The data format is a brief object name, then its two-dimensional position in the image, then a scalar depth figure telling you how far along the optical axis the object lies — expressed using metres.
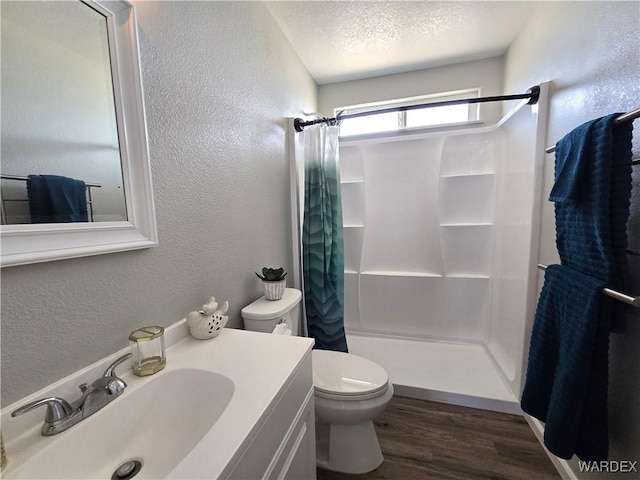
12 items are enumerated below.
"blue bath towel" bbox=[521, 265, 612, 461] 0.88
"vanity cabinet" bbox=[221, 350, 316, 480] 0.60
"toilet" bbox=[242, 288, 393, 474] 1.25
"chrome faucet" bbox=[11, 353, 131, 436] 0.57
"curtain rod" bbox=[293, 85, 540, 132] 1.48
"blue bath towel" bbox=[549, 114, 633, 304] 0.86
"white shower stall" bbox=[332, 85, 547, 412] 1.86
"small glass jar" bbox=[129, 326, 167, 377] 0.77
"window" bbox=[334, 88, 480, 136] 2.32
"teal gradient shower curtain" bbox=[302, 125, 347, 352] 1.88
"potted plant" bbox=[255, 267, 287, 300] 1.39
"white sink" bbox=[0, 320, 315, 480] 0.53
